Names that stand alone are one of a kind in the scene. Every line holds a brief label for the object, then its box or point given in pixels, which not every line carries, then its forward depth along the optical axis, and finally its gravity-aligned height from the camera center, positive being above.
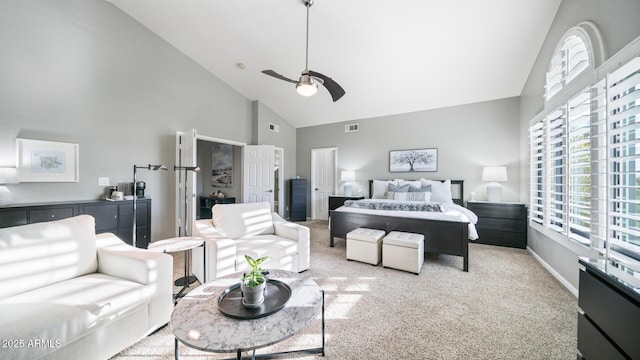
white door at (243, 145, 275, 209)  5.75 +0.10
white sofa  1.22 -0.74
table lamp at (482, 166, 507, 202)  4.51 +0.04
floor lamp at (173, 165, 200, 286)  2.61 -1.18
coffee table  1.09 -0.76
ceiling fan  2.63 +1.13
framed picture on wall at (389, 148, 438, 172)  5.44 +0.49
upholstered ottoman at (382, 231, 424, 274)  3.00 -0.96
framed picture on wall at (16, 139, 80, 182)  2.90 +0.24
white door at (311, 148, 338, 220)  6.83 +0.00
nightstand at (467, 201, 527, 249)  4.12 -0.78
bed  3.18 -0.73
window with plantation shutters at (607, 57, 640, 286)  1.58 +0.14
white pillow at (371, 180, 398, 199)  5.54 -0.19
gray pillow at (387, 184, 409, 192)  5.11 -0.18
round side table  2.20 -0.64
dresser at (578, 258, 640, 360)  0.91 -0.60
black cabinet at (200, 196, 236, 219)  6.30 -0.63
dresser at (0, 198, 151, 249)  2.69 -0.45
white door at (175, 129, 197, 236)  4.10 +0.07
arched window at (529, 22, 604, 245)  2.32 +0.60
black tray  1.30 -0.75
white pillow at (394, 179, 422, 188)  5.13 -0.04
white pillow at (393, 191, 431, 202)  4.72 -0.33
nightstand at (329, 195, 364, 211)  6.07 -0.51
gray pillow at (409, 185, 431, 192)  4.92 -0.17
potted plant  1.37 -0.65
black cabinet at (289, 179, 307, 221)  6.62 -0.58
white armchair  2.44 -0.75
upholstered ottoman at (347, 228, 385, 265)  3.30 -0.96
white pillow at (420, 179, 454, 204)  4.75 -0.23
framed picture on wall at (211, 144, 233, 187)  6.60 +0.43
